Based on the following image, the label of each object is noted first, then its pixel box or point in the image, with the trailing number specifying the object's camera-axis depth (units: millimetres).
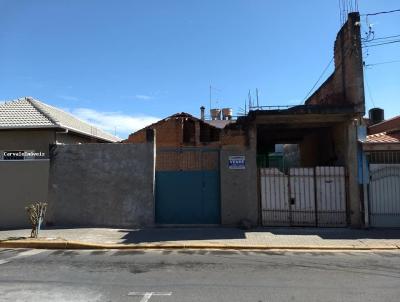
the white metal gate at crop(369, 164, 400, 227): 15938
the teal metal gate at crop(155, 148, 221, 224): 16312
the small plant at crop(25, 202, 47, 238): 13984
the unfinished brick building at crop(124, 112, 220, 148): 32438
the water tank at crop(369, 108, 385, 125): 31512
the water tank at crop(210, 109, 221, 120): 44481
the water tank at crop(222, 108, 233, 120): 43319
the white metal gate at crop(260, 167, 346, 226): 16297
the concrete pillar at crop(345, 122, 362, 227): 16000
